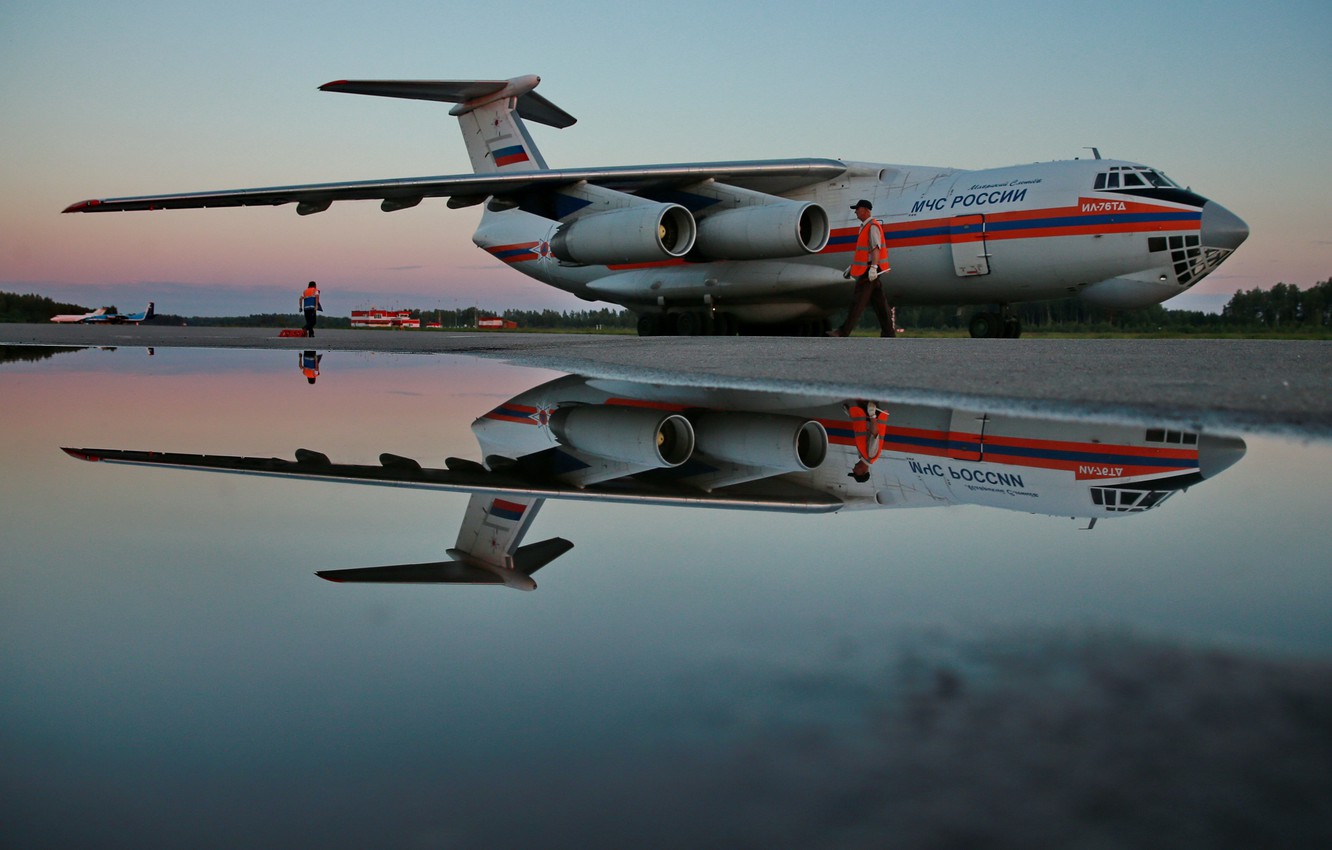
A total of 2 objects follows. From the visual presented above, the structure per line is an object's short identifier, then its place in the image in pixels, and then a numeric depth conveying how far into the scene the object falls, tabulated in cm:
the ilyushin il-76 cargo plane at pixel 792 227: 1122
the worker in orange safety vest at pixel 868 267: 1188
